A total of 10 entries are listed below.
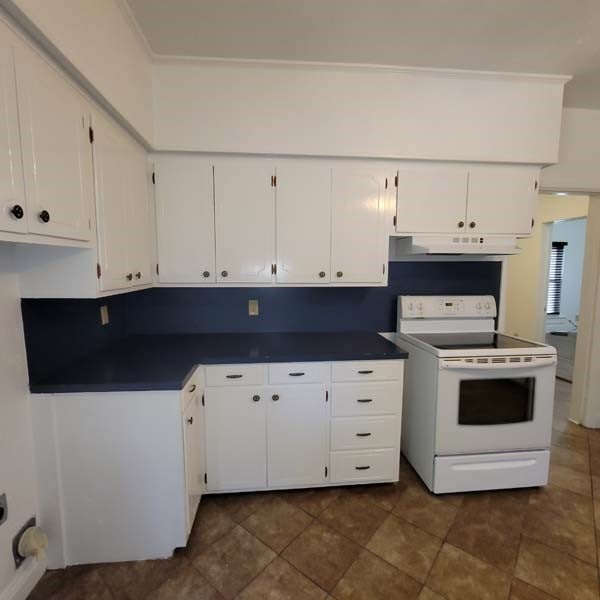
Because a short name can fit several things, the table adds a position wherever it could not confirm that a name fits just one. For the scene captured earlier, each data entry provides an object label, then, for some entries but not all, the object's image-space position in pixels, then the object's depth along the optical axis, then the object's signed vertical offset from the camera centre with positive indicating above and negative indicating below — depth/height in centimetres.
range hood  218 +22
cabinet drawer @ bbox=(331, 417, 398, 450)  210 -100
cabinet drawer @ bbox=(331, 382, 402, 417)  207 -77
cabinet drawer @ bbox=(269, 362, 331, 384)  201 -59
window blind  668 +2
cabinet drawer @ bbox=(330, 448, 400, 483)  212 -122
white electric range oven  204 -87
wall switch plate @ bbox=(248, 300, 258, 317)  255 -25
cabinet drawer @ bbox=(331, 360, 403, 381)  205 -59
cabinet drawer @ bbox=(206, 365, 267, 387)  197 -59
